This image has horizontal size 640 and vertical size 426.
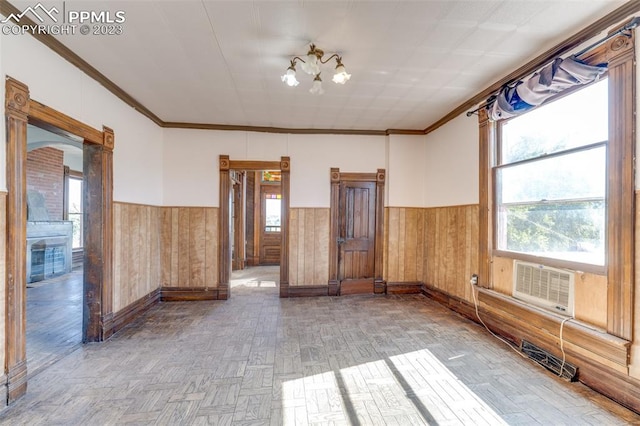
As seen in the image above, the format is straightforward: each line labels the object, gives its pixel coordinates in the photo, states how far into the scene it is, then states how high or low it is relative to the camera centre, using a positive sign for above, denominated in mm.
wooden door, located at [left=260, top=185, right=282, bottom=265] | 7703 -361
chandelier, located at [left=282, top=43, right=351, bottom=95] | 2498 +1301
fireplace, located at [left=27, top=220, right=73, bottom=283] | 5513 -790
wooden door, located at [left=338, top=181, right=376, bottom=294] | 4938 -312
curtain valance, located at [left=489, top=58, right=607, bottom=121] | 2271 +1140
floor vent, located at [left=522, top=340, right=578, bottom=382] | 2350 -1317
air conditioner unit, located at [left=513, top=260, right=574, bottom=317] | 2477 -694
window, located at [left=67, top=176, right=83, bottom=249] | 7449 +78
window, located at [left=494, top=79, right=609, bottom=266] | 2299 +324
